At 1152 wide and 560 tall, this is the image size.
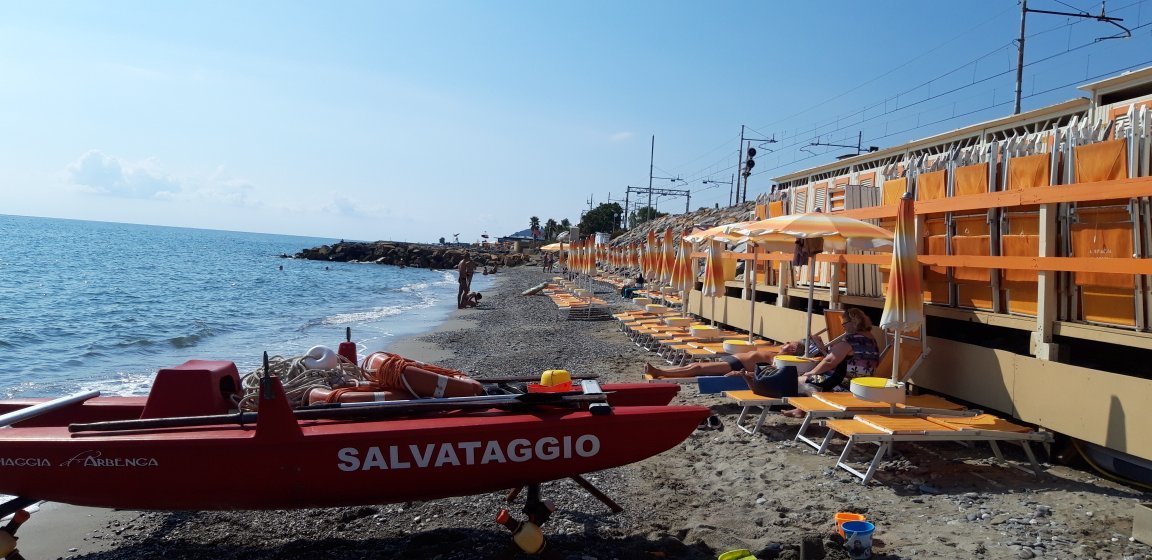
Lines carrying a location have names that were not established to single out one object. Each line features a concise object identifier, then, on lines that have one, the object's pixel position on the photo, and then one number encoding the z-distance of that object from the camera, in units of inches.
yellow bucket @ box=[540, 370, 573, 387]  173.0
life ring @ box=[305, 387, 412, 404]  169.9
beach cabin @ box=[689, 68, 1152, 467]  183.0
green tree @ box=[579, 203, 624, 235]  3708.2
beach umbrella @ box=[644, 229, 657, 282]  637.9
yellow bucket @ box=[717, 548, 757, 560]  146.1
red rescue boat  146.8
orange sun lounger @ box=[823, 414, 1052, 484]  188.7
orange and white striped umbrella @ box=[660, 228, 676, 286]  574.9
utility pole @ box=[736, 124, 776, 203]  1555.1
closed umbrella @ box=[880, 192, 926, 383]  212.4
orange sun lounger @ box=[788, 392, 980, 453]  211.2
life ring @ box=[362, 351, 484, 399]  172.9
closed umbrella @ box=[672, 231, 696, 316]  490.0
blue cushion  263.4
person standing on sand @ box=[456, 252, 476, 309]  1004.3
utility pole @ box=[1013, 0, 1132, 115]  740.8
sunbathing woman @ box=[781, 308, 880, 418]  255.1
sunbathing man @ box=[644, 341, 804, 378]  300.7
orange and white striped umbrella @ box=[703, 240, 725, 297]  438.9
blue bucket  144.6
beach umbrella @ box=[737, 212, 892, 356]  258.2
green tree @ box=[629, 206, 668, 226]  3284.5
